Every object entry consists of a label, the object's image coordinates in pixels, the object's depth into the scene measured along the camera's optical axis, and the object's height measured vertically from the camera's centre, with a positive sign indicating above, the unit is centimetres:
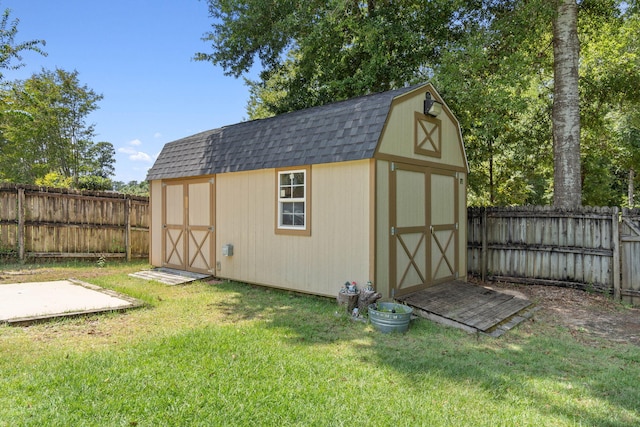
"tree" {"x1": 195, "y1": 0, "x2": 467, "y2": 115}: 988 +468
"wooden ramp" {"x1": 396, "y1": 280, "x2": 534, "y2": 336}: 509 -153
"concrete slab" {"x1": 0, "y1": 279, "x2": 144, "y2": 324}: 495 -139
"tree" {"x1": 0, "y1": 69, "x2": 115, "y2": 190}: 1794 +387
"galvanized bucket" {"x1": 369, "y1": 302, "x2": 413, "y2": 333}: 473 -139
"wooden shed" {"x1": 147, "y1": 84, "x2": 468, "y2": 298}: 595 +17
